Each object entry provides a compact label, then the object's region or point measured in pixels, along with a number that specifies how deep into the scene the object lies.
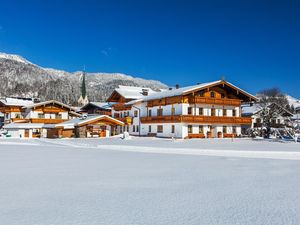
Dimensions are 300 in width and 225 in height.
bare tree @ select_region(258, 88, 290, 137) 34.64
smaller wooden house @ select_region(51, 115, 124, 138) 31.06
